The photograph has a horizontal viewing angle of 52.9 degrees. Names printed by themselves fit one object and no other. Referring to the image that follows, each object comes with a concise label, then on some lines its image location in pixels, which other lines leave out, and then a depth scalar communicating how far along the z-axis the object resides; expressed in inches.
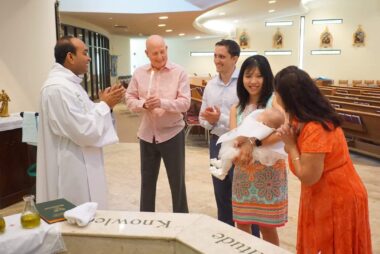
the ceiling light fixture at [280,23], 674.8
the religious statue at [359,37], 619.8
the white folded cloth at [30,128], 123.6
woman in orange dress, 58.3
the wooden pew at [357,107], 210.4
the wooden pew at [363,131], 196.9
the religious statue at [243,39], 719.7
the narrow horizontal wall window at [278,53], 689.6
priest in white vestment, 81.0
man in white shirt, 96.1
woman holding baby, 77.4
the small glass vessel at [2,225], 57.4
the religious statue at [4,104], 151.6
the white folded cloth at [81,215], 59.1
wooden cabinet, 143.4
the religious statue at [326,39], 648.4
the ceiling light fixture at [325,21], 638.5
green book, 61.9
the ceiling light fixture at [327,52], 647.1
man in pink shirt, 103.1
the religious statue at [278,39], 690.8
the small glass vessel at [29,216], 58.6
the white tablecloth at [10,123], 140.4
